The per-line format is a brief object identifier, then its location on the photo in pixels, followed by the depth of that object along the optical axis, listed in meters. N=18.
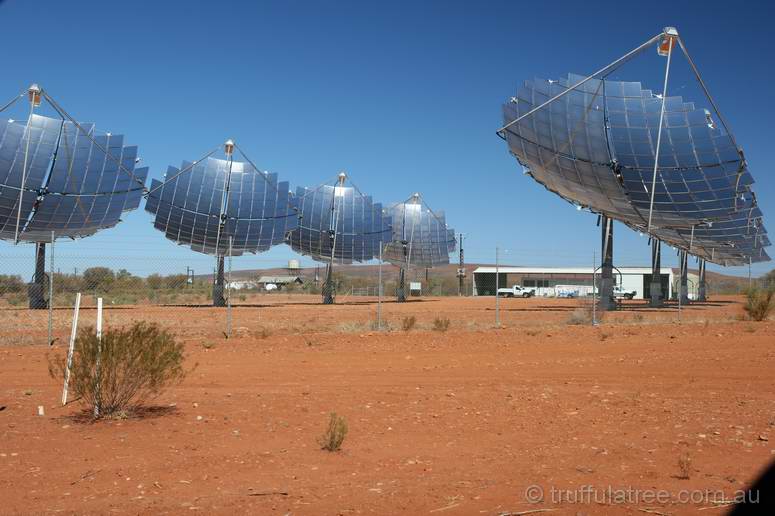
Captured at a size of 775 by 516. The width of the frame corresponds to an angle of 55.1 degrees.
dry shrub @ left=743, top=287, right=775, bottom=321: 27.92
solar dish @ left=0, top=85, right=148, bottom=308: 32.38
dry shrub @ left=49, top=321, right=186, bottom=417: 8.98
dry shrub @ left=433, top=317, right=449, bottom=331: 22.61
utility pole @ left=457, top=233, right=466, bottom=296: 76.50
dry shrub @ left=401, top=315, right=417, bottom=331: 22.38
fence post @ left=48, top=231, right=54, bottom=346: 15.64
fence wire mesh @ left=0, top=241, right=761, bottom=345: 22.34
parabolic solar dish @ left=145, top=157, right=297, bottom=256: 39.34
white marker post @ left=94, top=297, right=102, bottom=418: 8.94
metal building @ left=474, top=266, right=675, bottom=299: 83.12
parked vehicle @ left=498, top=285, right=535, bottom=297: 82.22
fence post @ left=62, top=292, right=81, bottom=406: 9.44
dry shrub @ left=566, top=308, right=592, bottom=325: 25.86
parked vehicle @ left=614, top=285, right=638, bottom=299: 70.12
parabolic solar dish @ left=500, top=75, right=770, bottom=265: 29.00
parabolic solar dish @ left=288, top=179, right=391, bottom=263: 50.38
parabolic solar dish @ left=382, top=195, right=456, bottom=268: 59.28
